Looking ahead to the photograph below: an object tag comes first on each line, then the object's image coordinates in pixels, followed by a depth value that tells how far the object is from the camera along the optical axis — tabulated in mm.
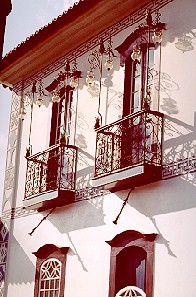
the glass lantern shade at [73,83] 15414
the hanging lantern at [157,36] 13102
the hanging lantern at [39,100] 16656
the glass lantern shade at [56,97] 15812
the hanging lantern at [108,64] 14102
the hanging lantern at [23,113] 17141
